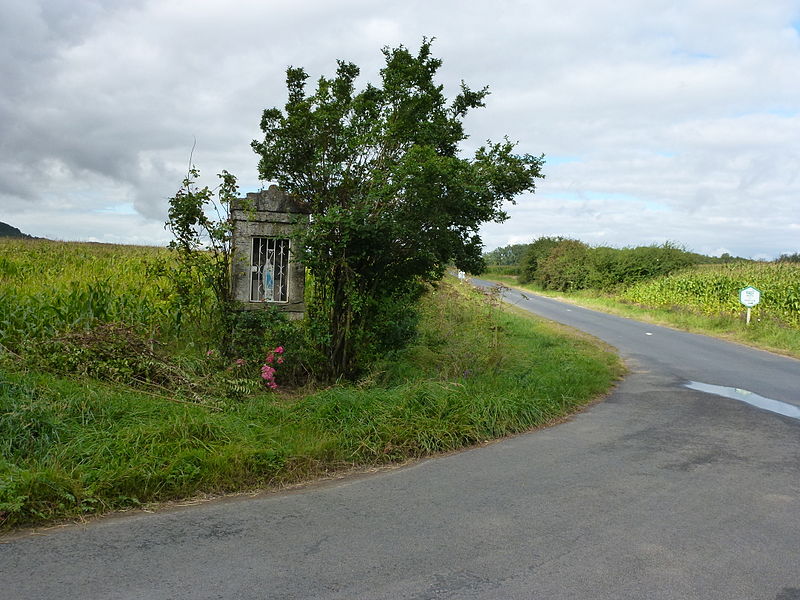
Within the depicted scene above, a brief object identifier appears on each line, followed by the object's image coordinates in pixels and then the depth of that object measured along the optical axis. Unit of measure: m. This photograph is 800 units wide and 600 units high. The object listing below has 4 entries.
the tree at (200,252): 7.98
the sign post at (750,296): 20.05
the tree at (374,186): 7.62
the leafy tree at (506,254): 107.98
